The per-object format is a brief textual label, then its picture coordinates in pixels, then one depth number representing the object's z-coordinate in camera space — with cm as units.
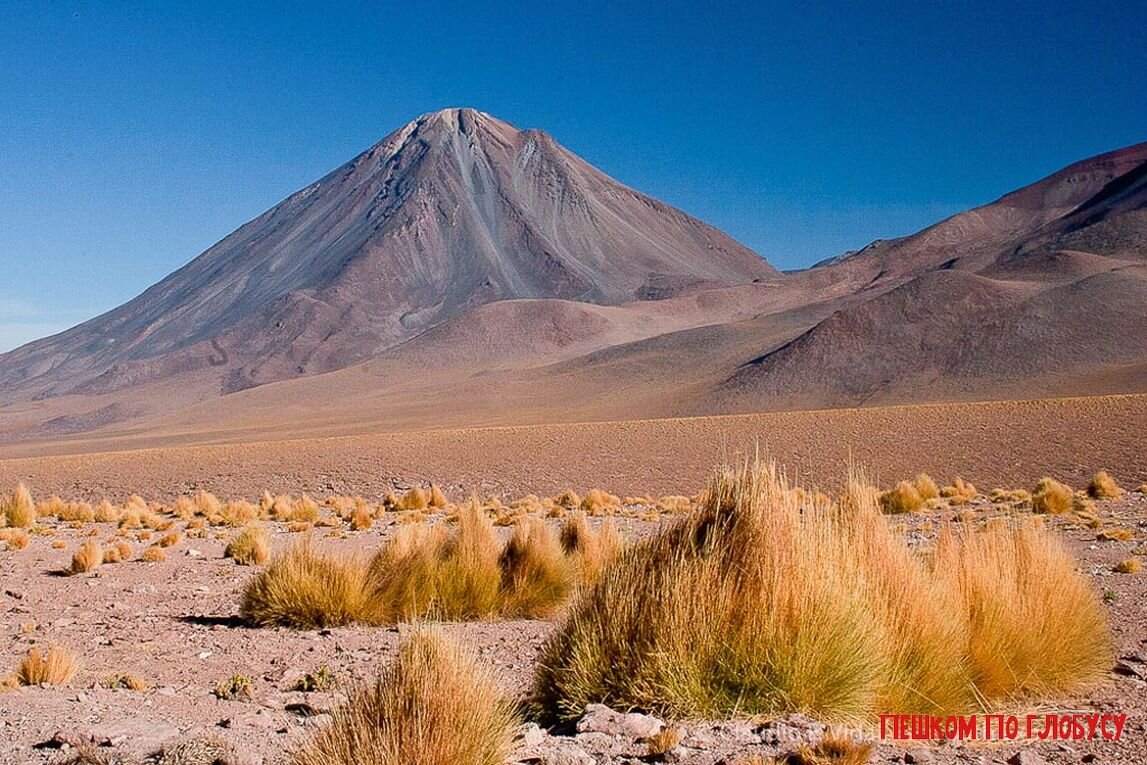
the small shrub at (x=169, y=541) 1634
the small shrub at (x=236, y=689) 698
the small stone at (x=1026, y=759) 487
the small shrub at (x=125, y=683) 727
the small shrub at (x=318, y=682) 713
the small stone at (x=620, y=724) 521
